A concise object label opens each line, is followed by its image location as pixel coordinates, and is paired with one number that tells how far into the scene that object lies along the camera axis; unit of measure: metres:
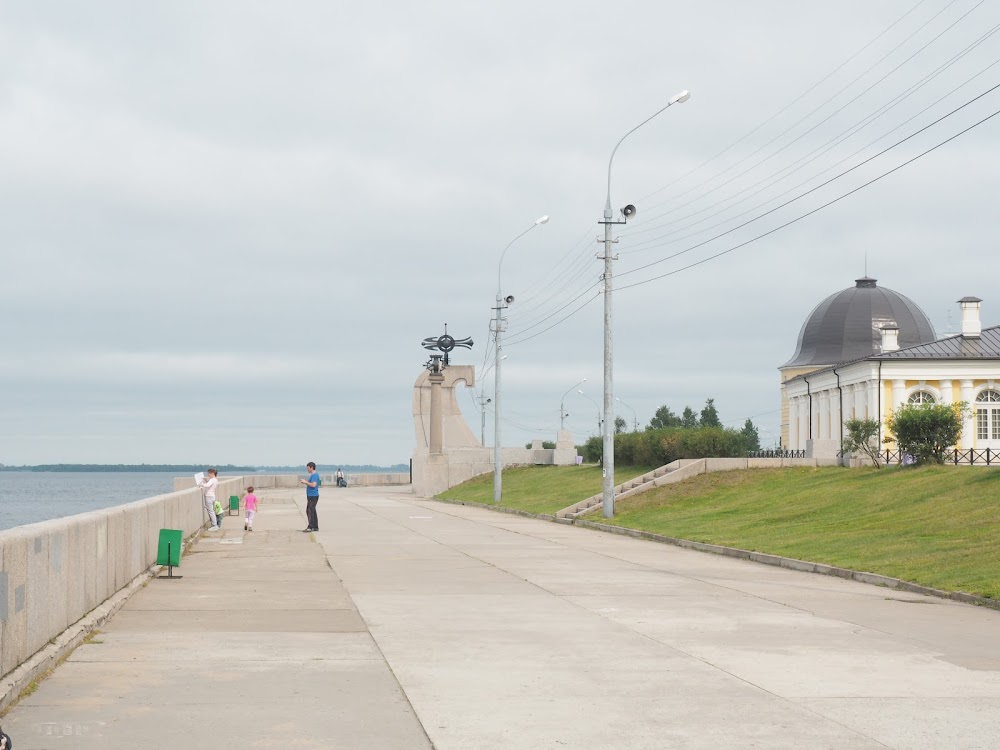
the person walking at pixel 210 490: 33.62
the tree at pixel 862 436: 45.03
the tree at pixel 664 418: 140.00
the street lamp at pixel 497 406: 55.56
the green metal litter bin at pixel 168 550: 20.33
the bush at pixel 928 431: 39.06
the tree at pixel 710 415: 139.25
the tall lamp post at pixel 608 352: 38.72
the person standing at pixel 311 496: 33.38
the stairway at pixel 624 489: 43.16
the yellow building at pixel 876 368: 62.25
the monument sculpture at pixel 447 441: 73.19
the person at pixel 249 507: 34.59
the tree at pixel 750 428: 151.30
